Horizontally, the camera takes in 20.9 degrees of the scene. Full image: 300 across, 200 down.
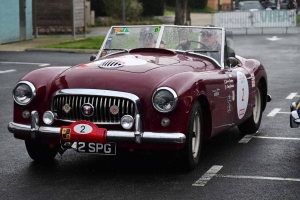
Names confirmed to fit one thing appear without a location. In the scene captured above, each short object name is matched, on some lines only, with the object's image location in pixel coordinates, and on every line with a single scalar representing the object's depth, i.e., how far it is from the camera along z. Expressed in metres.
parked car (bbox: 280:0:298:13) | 54.94
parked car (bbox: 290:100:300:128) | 8.50
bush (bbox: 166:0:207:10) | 63.38
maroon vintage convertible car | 7.38
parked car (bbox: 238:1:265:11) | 47.19
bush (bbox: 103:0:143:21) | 42.88
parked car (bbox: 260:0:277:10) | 58.88
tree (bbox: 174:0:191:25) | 31.95
